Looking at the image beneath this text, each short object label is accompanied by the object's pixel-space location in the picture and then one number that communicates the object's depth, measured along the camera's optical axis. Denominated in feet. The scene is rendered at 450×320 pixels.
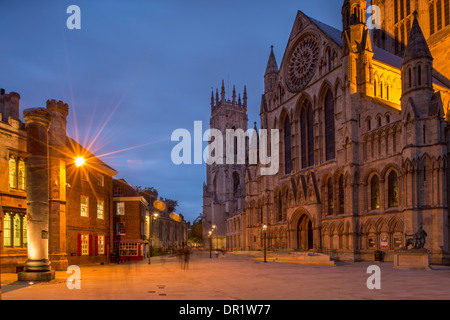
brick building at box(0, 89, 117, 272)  80.12
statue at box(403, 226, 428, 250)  90.02
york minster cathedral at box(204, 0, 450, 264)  109.70
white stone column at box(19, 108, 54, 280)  61.67
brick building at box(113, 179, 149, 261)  144.25
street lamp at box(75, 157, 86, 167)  59.97
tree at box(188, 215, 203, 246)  453.17
